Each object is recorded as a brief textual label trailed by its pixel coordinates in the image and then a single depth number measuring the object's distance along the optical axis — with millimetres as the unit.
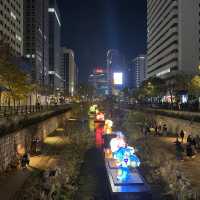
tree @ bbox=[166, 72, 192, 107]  60687
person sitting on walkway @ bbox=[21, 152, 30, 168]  18240
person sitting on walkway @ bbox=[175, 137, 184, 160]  22454
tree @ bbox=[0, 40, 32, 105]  33501
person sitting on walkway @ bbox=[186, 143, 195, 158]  21511
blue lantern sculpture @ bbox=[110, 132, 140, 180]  13944
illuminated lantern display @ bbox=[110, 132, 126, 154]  15636
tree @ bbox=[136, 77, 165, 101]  78499
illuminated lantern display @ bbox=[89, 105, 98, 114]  74335
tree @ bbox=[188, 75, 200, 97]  51048
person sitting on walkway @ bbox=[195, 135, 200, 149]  24302
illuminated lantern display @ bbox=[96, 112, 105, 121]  52865
